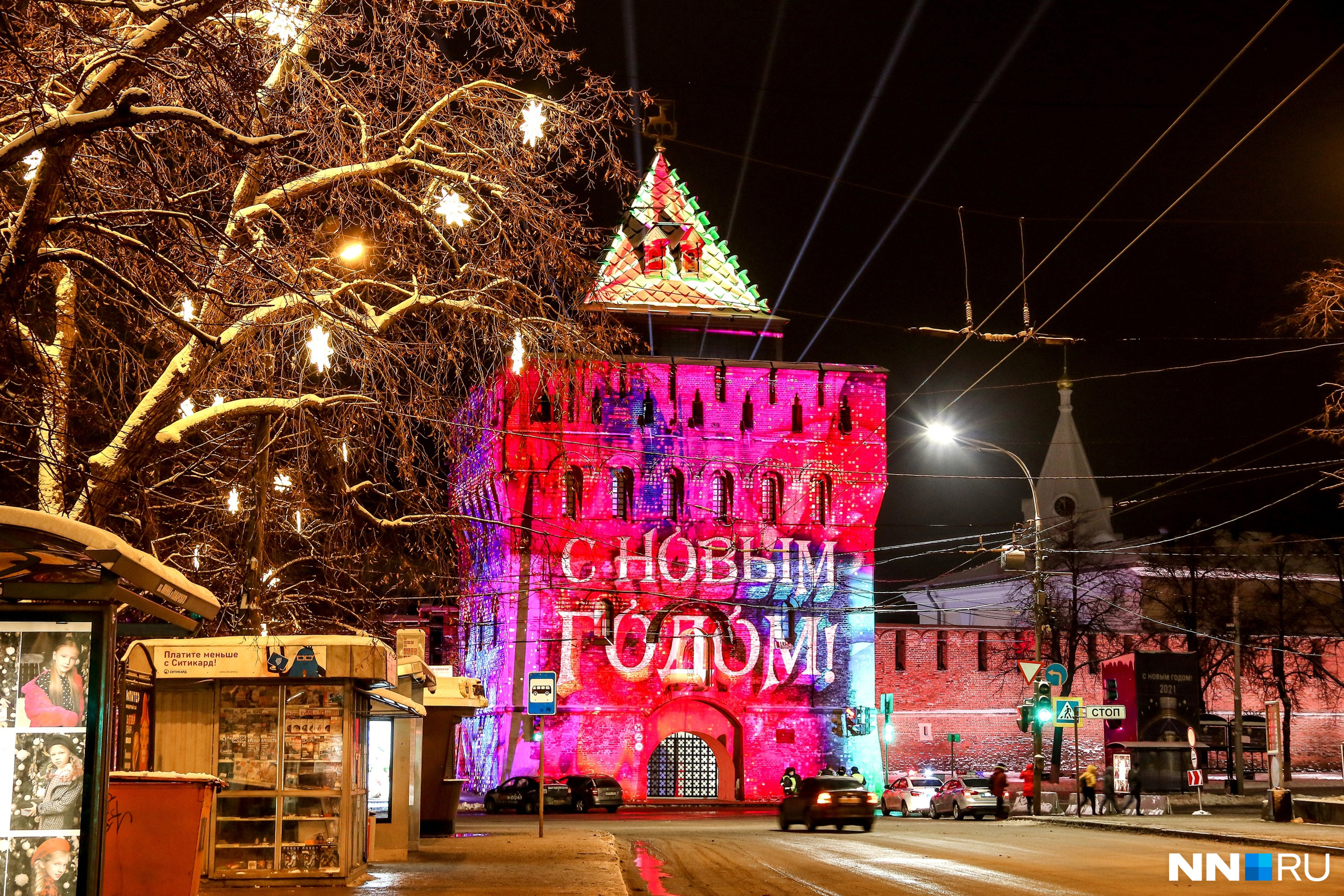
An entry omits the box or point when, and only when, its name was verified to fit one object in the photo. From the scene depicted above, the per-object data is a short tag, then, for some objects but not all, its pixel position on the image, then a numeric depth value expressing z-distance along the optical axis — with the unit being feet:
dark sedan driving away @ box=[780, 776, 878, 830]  99.09
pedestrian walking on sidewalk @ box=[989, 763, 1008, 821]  120.78
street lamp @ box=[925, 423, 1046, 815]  113.19
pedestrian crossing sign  107.04
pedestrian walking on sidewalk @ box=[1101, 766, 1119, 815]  118.01
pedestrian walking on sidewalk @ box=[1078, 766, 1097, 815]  116.78
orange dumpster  36.73
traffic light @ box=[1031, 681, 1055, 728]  107.34
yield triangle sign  106.52
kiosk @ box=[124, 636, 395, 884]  48.26
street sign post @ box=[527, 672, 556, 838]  71.97
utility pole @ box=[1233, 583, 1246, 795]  132.16
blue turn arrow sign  104.27
